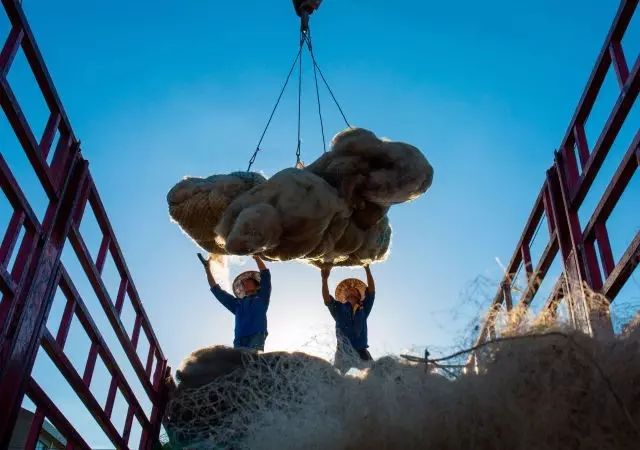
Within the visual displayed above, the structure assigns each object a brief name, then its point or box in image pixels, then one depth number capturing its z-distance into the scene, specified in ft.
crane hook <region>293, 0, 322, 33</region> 18.93
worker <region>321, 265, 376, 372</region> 16.43
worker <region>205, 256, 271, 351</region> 16.74
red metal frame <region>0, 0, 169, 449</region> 10.89
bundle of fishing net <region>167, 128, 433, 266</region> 11.67
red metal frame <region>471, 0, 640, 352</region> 11.71
